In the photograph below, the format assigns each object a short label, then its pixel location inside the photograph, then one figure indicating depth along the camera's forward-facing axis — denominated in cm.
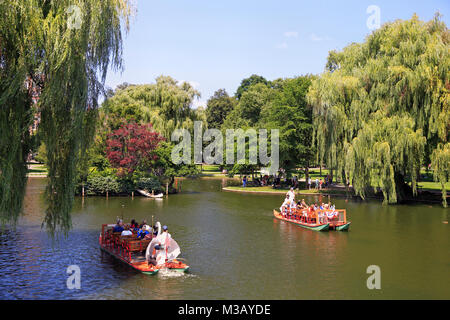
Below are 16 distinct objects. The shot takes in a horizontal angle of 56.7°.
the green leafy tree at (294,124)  4884
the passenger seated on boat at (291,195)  2997
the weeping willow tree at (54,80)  1223
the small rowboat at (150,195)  4088
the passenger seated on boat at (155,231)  1842
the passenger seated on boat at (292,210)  2848
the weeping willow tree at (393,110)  3272
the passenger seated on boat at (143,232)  1916
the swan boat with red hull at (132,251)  1664
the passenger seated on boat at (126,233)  1906
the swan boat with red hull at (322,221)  2572
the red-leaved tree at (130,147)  4181
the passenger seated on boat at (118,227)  2005
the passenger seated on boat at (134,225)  2052
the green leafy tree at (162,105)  5400
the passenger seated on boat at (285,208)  2956
